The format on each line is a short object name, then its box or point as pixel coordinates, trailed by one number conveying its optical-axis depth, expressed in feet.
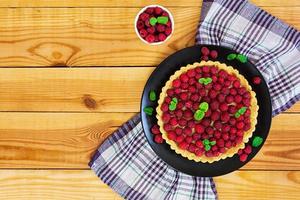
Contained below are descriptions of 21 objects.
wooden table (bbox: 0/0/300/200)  4.20
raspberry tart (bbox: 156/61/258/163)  3.84
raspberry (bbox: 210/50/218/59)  3.95
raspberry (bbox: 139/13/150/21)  4.00
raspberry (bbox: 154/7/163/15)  4.00
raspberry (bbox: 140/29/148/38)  4.00
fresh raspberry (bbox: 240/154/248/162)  3.91
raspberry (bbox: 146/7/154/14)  4.04
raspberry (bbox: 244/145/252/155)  3.91
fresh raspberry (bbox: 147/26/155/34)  3.99
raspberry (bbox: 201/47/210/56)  3.95
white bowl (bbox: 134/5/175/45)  4.04
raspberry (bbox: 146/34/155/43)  4.00
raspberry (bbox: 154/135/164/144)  3.92
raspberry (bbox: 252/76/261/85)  3.92
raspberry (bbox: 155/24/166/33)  3.97
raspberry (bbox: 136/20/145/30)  4.02
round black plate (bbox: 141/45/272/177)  3.96
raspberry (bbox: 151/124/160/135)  3.93
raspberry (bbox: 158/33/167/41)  3.99
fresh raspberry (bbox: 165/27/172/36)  4.00
